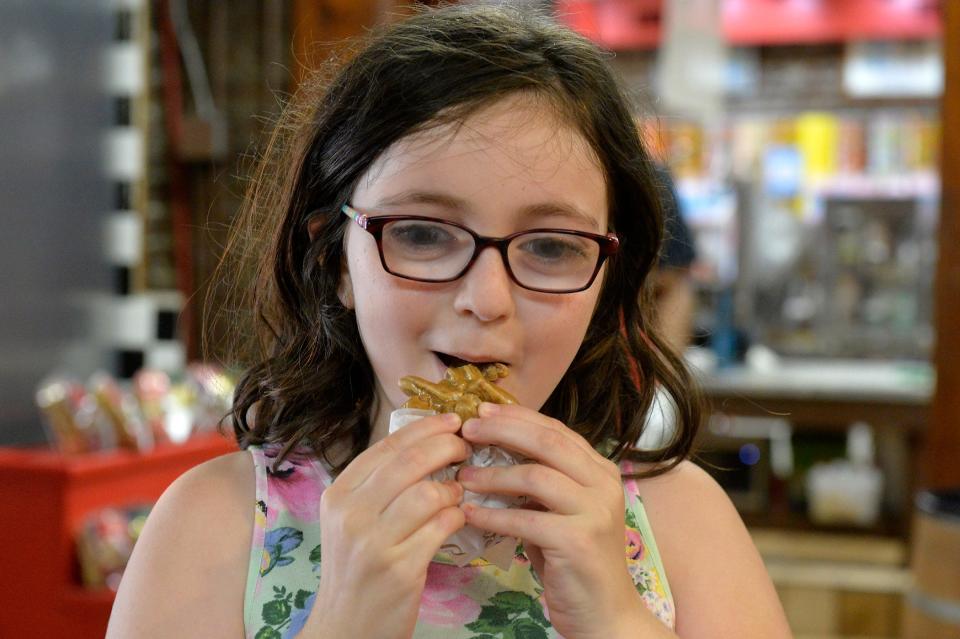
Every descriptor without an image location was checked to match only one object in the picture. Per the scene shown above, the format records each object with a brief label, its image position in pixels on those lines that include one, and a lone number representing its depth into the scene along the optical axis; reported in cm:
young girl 103
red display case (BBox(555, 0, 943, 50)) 686
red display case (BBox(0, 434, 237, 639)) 280
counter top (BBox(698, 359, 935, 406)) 507
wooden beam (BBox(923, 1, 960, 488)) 401
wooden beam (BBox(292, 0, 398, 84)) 427
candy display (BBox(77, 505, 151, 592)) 278
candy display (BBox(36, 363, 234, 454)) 297
